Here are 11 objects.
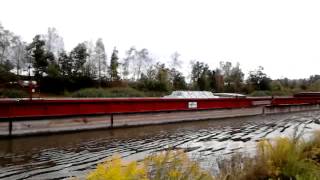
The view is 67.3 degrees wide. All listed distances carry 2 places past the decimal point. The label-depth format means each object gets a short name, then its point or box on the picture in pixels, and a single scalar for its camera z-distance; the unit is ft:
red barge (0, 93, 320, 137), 31.93
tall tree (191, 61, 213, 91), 130.67
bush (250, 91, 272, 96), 120.39
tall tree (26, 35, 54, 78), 96.74
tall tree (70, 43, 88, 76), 103.91
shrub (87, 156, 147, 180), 7.89
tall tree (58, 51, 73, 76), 100.76
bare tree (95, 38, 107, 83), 126.08
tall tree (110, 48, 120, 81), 116.97
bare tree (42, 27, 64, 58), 130.08
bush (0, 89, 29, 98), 64.04
